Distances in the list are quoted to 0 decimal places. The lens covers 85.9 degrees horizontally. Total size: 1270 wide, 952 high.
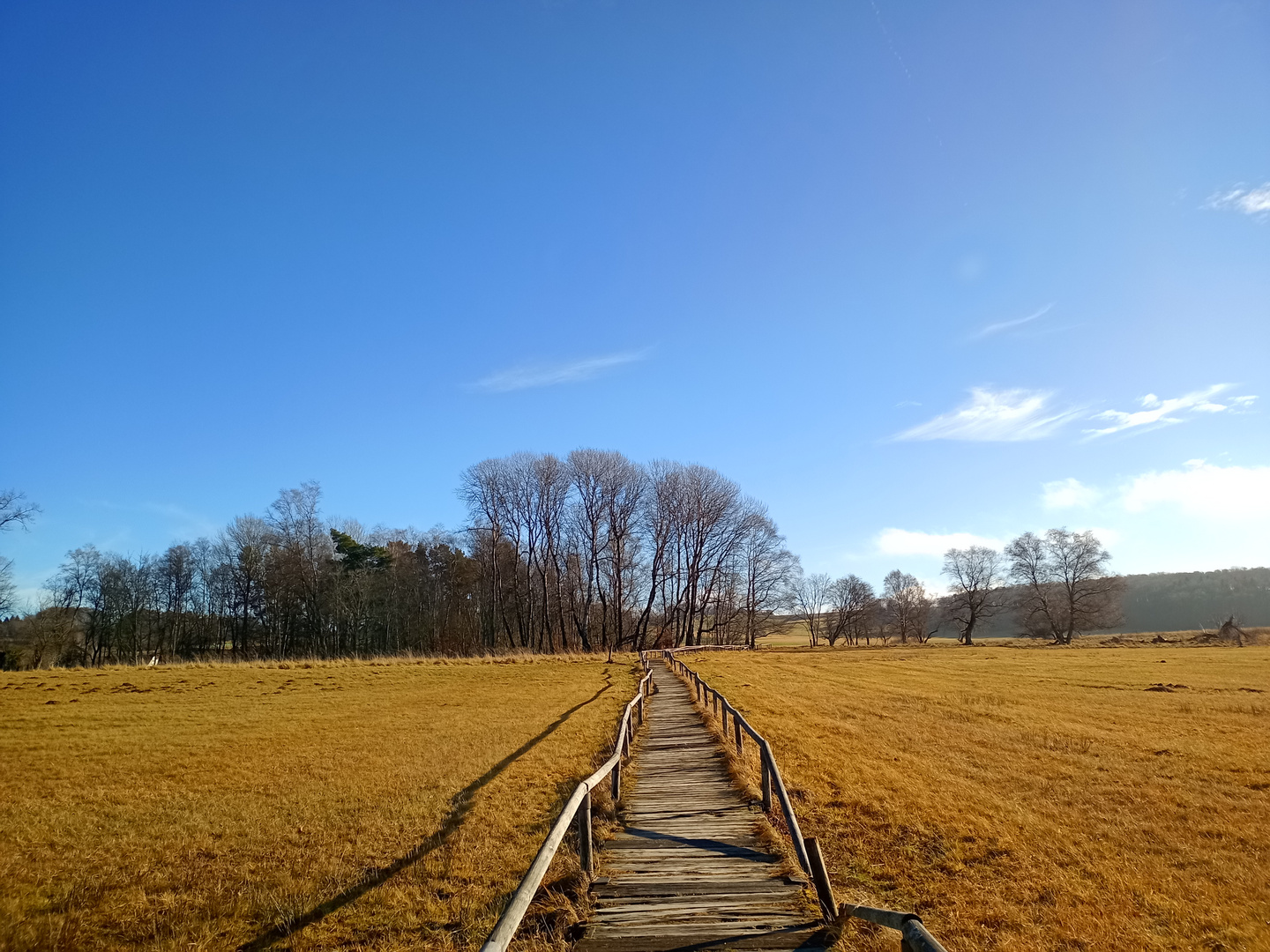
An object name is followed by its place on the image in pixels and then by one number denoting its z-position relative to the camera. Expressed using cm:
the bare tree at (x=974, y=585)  9031
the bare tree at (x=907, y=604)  10006
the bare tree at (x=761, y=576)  7844
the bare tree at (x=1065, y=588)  8338
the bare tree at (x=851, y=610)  9869
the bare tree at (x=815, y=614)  10600
